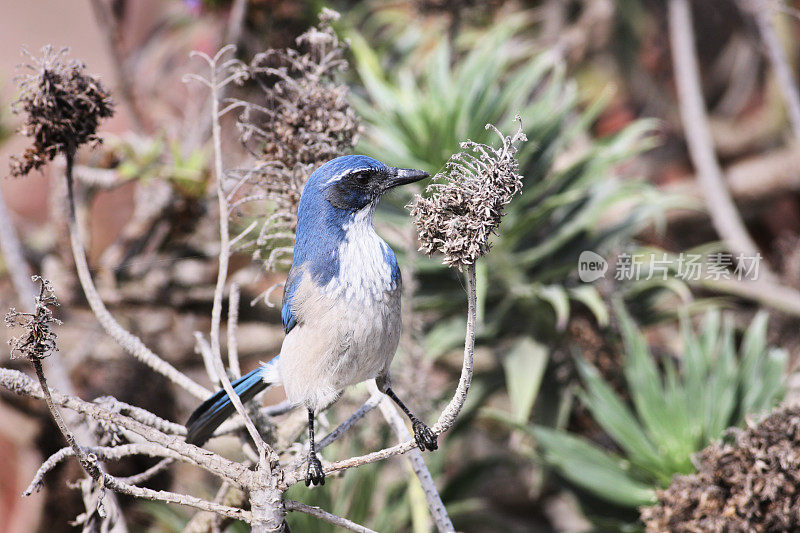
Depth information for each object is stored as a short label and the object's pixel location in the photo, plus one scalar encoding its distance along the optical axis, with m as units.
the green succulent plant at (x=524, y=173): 6.16
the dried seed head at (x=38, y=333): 5.76
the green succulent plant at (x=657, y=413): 6.06
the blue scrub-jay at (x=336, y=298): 5.85
